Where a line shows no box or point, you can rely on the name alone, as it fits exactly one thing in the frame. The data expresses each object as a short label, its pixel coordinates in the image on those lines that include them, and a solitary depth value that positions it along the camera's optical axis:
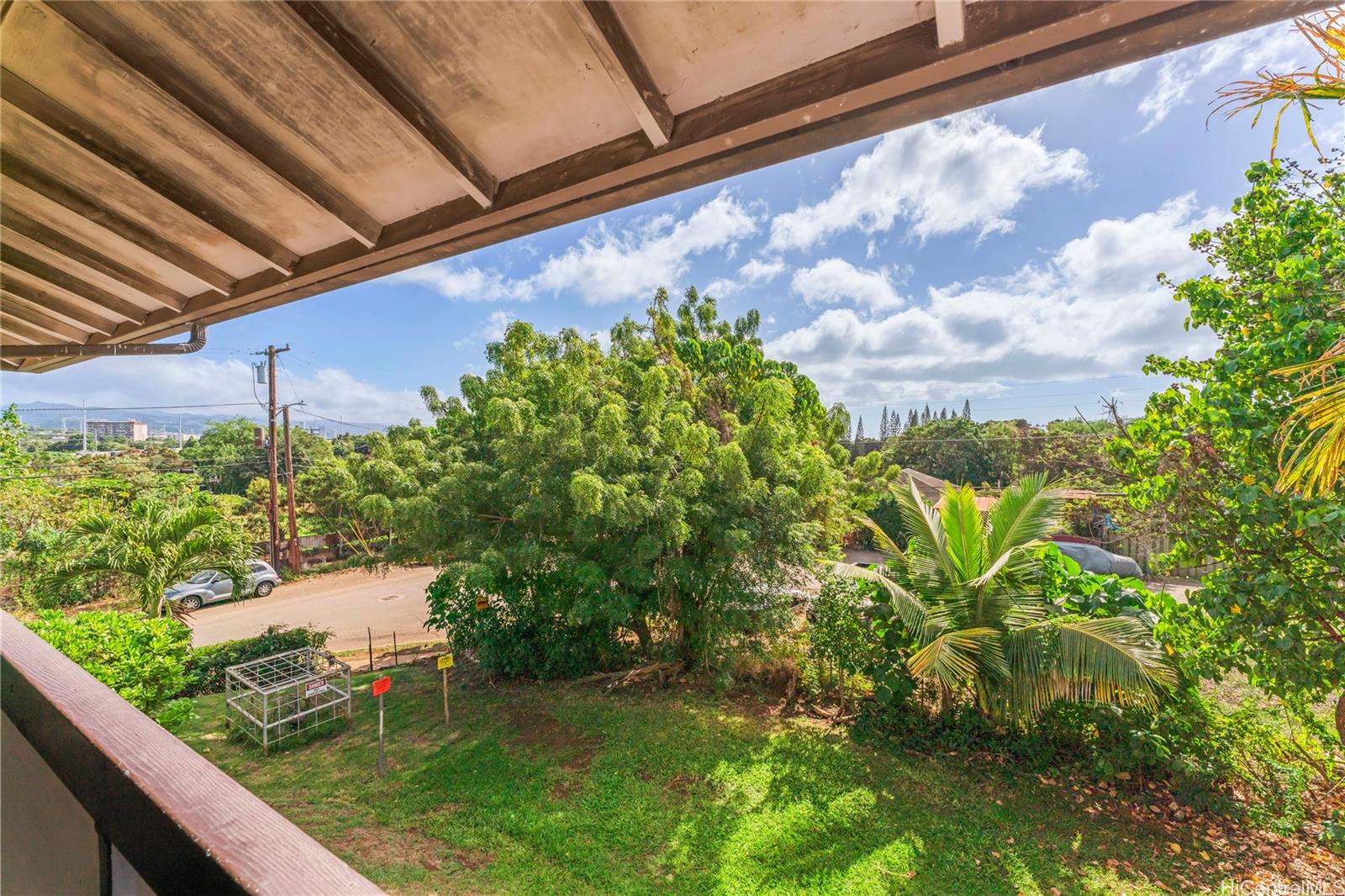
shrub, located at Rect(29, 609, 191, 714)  3.69
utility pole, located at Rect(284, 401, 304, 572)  14.35
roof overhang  0.97
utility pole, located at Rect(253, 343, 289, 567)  14.27
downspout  2.53
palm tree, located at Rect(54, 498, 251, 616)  6.42
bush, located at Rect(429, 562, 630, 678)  7.31
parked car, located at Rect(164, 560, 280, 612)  11.52
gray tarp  11.70
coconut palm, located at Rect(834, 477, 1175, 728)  4.39
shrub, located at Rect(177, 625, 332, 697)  7.53
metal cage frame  5.90
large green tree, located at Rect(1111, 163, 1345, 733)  3.11
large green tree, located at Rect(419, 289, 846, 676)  5.70
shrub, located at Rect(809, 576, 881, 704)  5.88
